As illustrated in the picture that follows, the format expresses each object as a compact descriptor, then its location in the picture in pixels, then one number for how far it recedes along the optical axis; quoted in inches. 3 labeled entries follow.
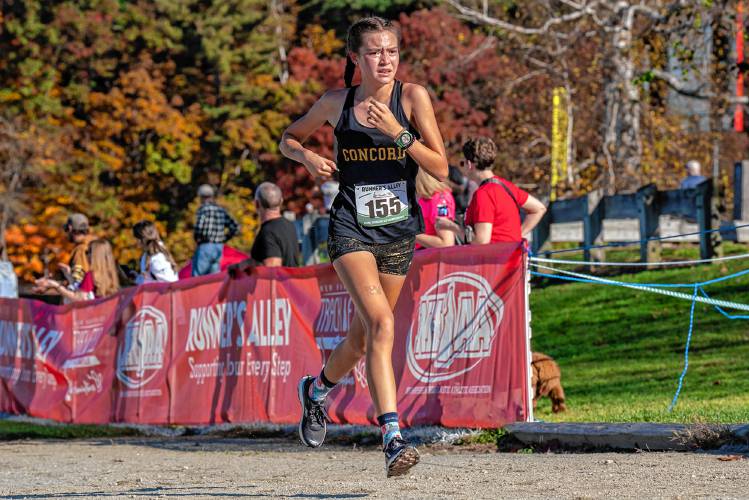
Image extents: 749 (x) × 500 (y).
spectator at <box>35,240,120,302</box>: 596.1
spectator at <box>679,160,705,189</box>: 819.8
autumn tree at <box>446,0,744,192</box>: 1038.4
